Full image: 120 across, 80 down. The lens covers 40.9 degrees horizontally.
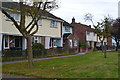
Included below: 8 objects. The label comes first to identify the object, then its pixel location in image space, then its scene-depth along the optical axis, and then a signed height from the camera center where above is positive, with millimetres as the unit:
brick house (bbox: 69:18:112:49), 43575 +2304
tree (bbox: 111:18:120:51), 32993 +2588
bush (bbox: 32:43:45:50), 20647 -651
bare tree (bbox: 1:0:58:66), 10894 +2200
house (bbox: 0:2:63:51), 19539 +1056
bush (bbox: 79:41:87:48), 36247 -684
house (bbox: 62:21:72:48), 31747 +1616
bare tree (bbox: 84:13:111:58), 21096 +1755
